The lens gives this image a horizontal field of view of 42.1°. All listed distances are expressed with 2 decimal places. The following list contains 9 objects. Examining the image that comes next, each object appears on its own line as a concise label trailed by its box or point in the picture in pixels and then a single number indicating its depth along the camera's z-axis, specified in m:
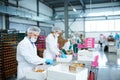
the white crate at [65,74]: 1.48
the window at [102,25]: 12.68
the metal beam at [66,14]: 8.83
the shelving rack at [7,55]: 4.16
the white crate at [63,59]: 2.96
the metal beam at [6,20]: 7.02
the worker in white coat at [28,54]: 2.18
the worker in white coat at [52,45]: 3.59
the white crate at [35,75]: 1.77
